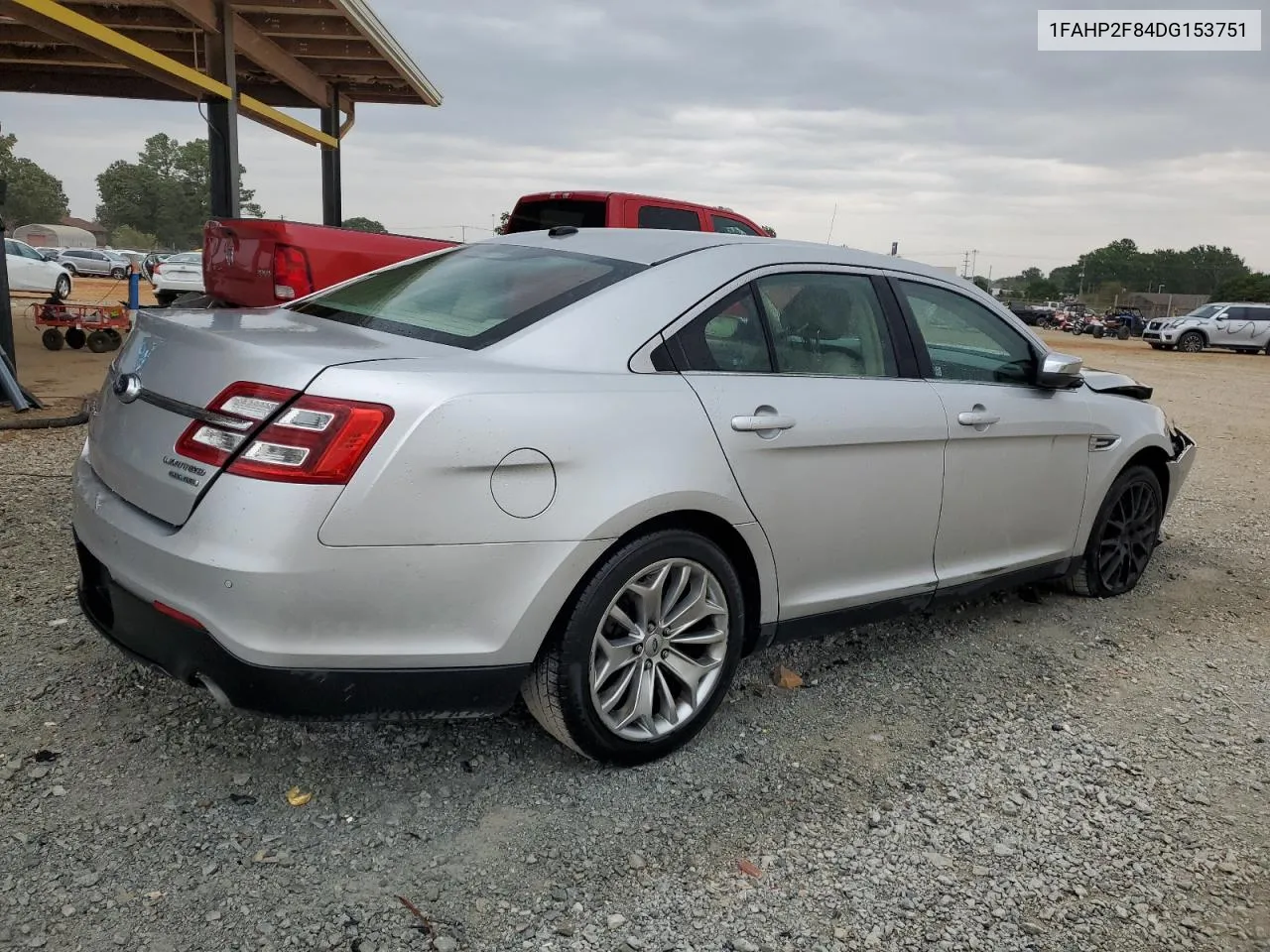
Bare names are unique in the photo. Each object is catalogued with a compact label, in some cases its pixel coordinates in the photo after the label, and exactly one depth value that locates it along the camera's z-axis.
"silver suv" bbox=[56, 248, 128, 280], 44.00
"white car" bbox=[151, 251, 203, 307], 18.94
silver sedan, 2.32
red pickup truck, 6.78
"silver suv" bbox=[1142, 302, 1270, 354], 27.86
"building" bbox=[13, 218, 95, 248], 66.52
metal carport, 9.05
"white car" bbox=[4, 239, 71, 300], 22.88
